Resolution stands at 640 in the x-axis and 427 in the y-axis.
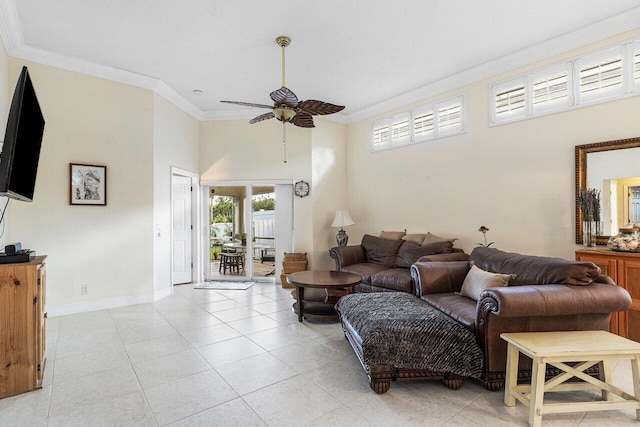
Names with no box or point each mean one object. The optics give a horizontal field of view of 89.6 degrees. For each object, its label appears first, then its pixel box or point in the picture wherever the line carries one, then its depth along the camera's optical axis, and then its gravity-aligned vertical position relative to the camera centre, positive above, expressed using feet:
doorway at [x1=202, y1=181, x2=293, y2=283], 20.43 -0.94
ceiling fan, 10.57 +3.66
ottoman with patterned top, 7.65 -3.36
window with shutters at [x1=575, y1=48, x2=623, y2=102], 10.98 +4.74
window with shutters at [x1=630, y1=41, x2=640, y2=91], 10.55 +4.86
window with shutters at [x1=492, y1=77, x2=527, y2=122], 13.35 +4.73
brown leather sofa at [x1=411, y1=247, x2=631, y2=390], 7.23 -2.21
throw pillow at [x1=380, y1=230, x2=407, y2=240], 17.52 -1.28
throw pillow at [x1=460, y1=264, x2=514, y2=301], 9.14 -2.07
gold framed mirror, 10.64 +1.35
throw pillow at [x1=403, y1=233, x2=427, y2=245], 16.15 -1.34
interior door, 19.25 -1.13
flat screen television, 7.18 +1.66
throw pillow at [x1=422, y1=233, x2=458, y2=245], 15.32 -1.34
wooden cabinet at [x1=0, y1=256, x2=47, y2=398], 7.64 -2.80
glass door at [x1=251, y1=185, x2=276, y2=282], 20.57 -0.76
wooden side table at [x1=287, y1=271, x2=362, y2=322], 12.50 -2.91
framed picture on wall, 13.78 +1.25
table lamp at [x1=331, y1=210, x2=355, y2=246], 19.26 -0.68
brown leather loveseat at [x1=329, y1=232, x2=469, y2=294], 13.83 -2.24
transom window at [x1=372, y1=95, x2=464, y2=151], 15.75 +4.69
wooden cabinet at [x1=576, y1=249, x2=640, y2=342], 9.57 -2.10
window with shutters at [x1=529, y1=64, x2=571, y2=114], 12.11 +4.75
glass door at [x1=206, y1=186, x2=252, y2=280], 20.74 -1.33
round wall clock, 20.01 +1.44
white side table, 6.31 -3.19
